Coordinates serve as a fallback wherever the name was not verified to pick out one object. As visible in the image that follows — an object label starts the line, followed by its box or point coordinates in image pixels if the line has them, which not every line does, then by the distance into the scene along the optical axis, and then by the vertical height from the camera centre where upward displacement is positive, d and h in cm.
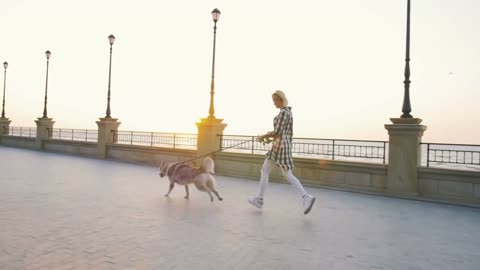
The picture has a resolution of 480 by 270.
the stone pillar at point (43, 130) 2648 +41
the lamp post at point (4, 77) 3534 +551
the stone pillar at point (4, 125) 3518 +83
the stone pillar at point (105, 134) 1972 +21
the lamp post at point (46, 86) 2706 +369
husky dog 785 -76
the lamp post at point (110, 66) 2056 +413
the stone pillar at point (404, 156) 920 -14
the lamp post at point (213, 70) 1455 +296
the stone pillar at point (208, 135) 1412 +28
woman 694 +13
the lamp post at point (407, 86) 966 +173
